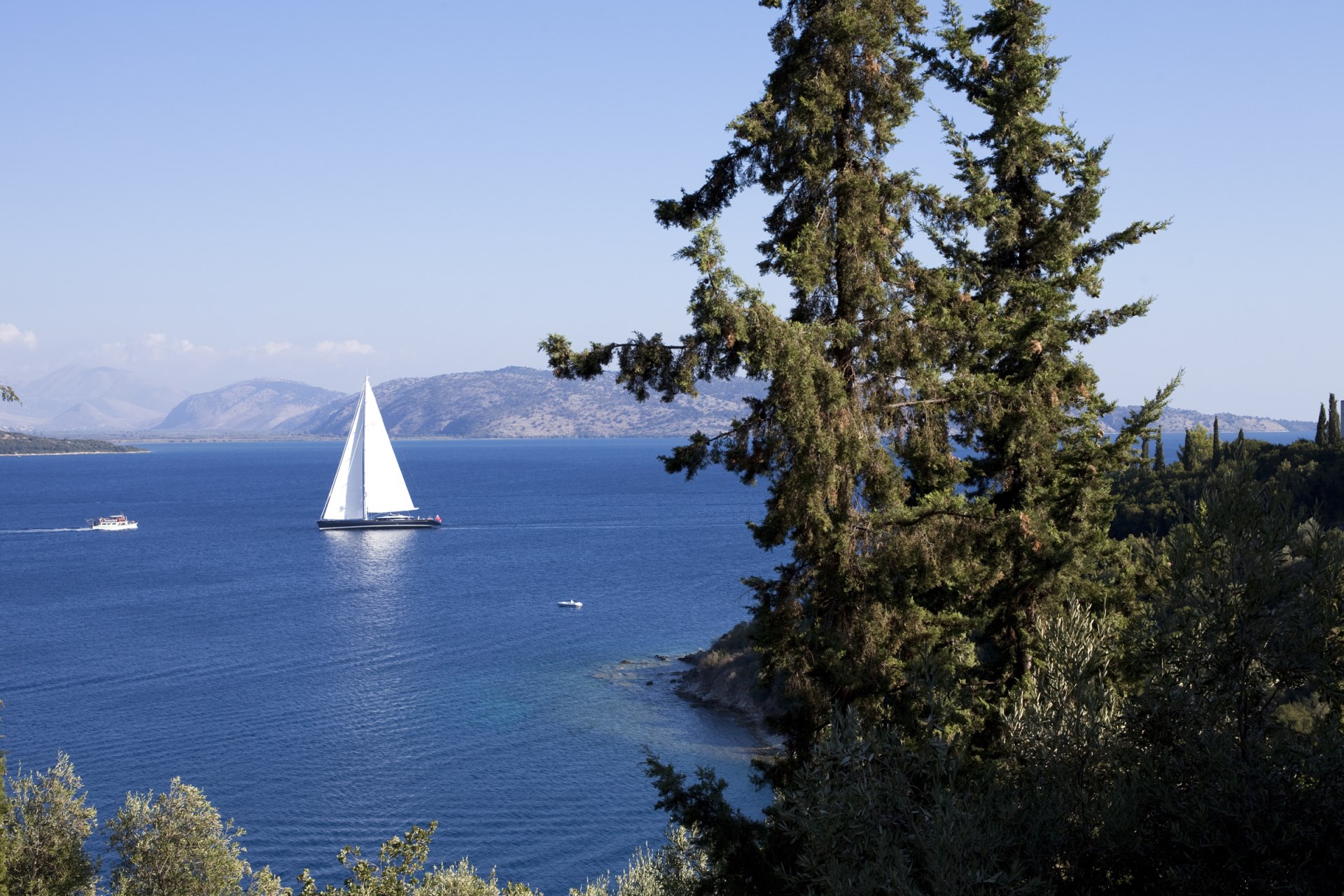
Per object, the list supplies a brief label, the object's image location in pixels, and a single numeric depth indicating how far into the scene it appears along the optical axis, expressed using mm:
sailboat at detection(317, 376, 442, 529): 123625
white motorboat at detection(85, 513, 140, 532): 130125
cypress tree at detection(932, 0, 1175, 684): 15289
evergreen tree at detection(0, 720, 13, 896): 19547
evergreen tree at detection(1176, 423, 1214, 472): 77250
